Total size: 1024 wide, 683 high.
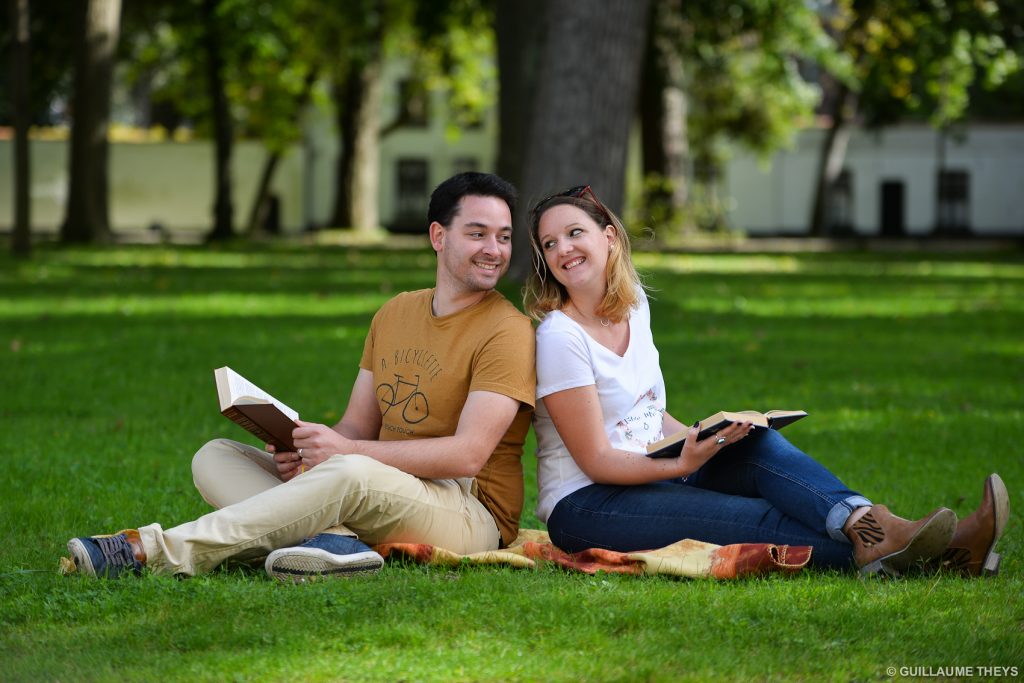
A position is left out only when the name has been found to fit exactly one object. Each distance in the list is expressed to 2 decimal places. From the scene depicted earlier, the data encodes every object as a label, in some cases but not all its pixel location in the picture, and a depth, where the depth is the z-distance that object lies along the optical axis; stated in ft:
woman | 35.32
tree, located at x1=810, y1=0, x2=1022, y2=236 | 166.20
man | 34.78
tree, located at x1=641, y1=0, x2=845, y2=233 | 215.92
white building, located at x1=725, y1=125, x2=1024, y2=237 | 392.88
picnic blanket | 35.37
